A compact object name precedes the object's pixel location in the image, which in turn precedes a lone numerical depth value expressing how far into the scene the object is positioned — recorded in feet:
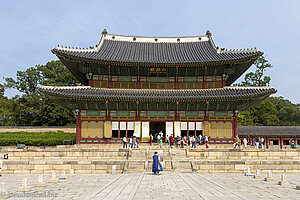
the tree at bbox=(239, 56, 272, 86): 204.68
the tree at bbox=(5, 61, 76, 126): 187.83
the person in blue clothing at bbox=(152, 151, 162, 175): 57.61
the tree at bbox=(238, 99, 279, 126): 189.06
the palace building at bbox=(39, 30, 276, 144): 97.09
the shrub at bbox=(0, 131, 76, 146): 115.03
